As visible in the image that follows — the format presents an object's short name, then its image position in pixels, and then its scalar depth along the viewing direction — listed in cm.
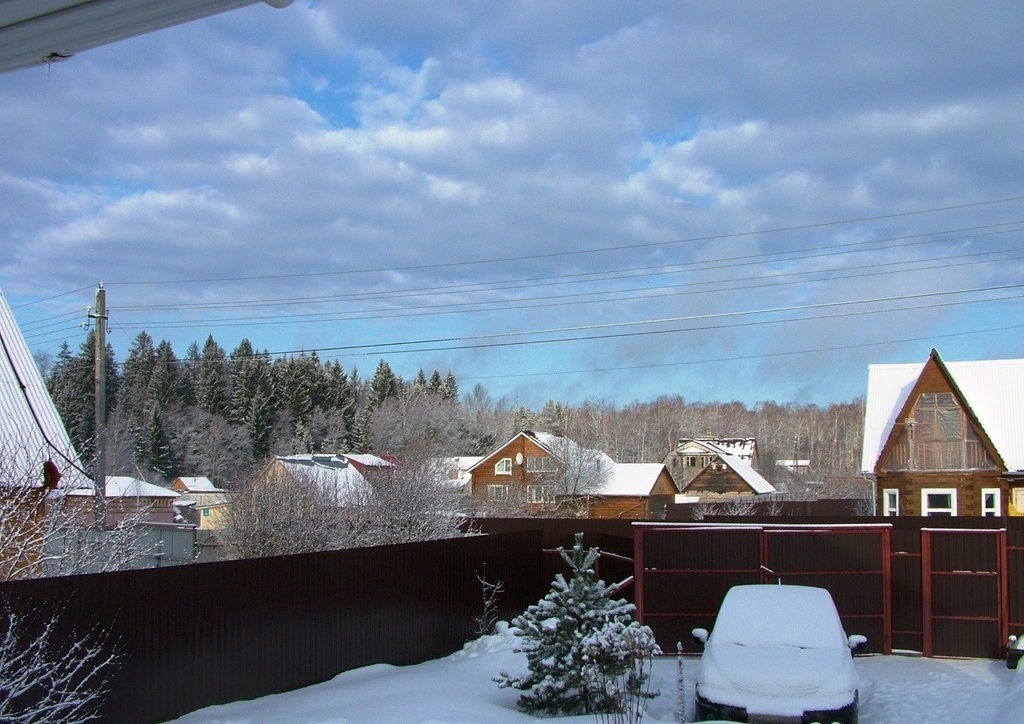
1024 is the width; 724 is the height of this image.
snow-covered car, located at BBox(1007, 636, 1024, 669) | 1411
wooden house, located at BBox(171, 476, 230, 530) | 6488
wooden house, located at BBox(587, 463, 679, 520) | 5566
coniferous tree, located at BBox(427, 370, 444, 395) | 10011
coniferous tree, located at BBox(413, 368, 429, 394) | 9444
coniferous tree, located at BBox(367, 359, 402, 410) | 8712
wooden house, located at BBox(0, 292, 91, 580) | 1010
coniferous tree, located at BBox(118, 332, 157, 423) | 7562
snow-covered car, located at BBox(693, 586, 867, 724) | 921
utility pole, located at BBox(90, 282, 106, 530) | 1947
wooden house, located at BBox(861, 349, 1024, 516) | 3011
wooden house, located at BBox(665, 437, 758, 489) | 8250
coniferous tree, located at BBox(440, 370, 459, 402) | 10062
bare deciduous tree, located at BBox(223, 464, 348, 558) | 1983
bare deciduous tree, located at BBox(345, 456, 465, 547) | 2023
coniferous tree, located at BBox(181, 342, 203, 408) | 7912
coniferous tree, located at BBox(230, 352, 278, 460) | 7544
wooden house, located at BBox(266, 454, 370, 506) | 2167
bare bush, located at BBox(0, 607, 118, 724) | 738
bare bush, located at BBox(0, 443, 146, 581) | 1005
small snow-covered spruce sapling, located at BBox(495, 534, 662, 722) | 988
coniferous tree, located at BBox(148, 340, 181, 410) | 7531
